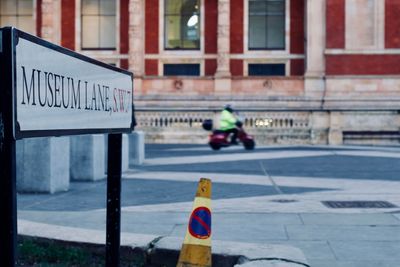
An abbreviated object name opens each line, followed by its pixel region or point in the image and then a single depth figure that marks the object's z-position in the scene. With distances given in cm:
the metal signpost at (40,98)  221
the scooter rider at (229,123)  2258
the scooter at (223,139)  2259
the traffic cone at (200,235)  473
